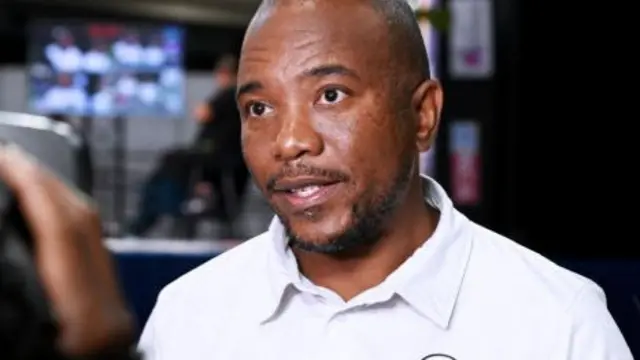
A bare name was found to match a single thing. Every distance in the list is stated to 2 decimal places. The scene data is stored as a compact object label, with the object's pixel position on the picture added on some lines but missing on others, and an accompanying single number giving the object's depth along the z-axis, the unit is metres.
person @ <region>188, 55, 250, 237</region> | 8.08
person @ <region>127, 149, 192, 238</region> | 8.27
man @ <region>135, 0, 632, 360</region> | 1.48
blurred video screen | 8.29
